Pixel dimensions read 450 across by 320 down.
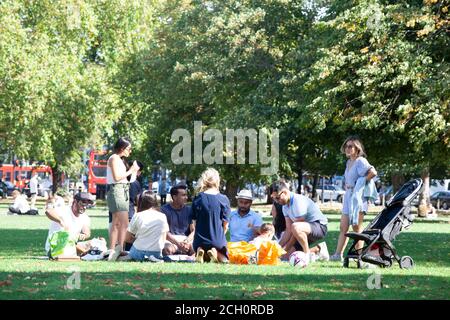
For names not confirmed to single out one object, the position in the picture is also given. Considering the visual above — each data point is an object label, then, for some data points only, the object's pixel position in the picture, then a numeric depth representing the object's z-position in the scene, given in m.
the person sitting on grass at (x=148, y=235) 16.58
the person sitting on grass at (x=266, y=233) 17.21
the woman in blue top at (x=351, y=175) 17.16
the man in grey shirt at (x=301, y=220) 17.38
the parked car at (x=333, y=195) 98.30
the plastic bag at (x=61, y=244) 16.81
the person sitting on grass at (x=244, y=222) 17.97
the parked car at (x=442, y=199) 81.75
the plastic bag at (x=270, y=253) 16.06
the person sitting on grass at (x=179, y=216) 17.79
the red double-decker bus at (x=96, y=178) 91.88
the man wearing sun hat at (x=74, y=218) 17.47
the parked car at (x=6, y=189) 84.25
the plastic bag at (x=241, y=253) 16.42
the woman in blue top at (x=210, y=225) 16.39
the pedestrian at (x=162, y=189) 63.16
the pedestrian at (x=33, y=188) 51.44
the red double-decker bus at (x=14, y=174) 109.66
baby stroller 15.20
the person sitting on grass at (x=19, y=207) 45.28
